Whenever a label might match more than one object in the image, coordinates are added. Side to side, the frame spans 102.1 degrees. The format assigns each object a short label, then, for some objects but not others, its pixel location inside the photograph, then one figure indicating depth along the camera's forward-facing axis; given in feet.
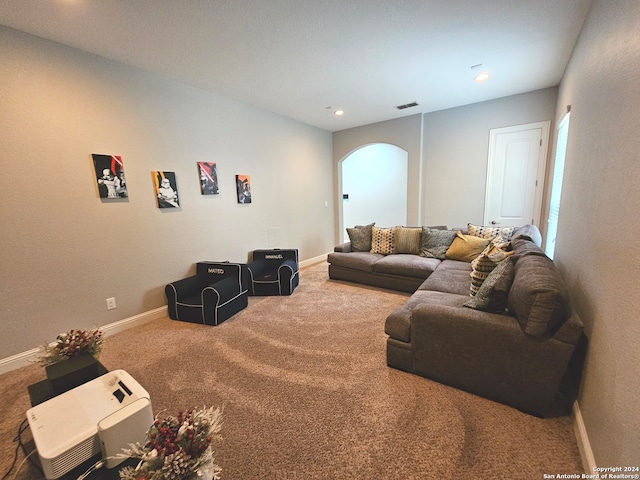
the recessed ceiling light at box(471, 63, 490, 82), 9.82
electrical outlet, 9.04
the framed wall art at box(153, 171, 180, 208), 9.96
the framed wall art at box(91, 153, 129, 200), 8.51
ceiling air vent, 13.73
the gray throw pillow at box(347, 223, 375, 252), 14.64
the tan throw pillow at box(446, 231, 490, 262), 11.64
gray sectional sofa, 4.75
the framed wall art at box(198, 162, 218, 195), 11.37
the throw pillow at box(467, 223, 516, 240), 11.51
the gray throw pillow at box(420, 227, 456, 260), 12.68
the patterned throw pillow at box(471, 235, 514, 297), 7.36
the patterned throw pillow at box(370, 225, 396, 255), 13.93
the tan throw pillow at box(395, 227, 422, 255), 13.43
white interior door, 12.89
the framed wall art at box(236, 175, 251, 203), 12.94
